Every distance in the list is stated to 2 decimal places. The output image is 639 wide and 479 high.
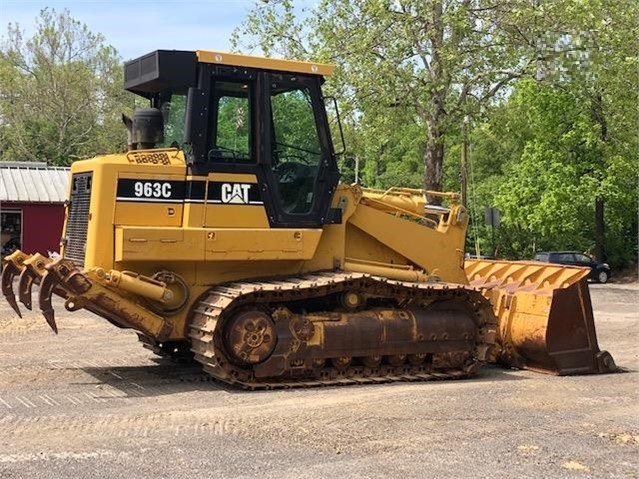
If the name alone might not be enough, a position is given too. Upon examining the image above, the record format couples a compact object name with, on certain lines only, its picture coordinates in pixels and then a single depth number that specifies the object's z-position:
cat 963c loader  8.65
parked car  35.16
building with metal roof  28.36
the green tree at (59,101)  49.34
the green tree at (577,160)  32.40
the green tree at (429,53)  27.69
